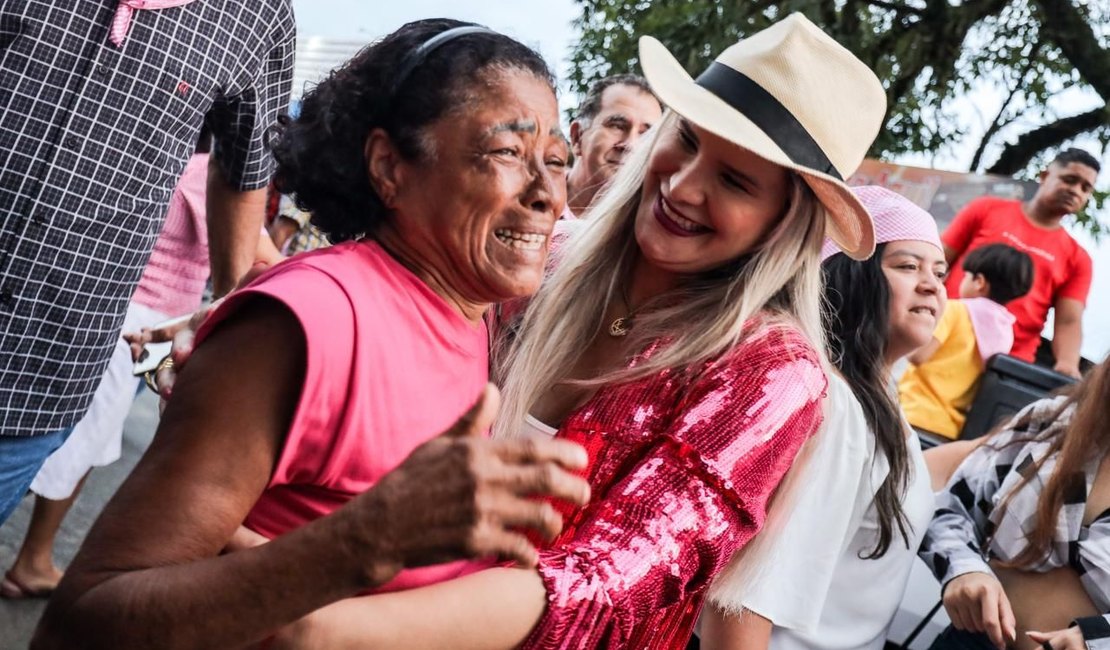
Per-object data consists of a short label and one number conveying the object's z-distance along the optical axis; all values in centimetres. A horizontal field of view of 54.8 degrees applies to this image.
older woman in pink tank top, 108
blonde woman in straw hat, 139
